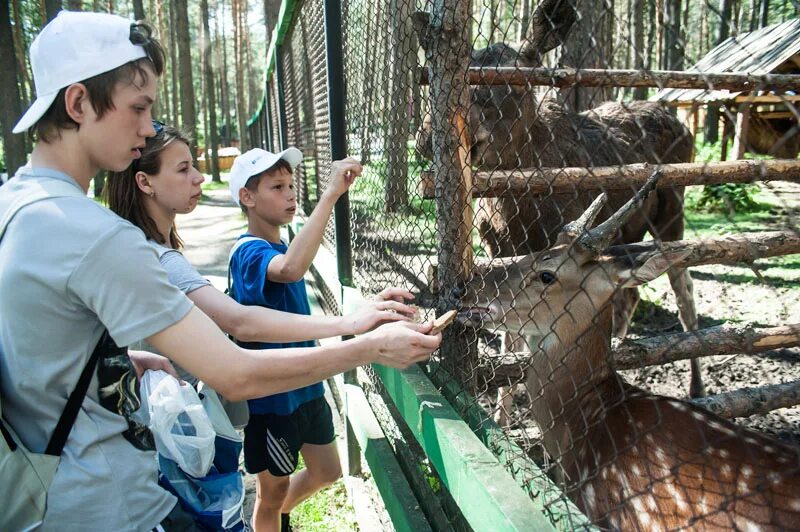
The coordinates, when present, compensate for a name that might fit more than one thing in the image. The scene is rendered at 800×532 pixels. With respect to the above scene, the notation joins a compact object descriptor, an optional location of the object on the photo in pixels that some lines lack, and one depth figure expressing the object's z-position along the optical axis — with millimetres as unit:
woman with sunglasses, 2570
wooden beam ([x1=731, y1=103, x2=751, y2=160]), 10033
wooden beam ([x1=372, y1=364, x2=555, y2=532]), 1698
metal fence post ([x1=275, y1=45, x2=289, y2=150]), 8727
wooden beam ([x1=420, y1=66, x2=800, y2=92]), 2435
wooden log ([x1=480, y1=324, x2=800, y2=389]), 3225
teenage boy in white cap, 1568
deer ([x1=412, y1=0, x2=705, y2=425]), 3244
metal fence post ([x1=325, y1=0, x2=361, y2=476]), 3953
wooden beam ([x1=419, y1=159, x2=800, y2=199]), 2760
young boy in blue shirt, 2900
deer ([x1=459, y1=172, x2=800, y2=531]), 2123
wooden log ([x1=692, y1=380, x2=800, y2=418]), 3225
